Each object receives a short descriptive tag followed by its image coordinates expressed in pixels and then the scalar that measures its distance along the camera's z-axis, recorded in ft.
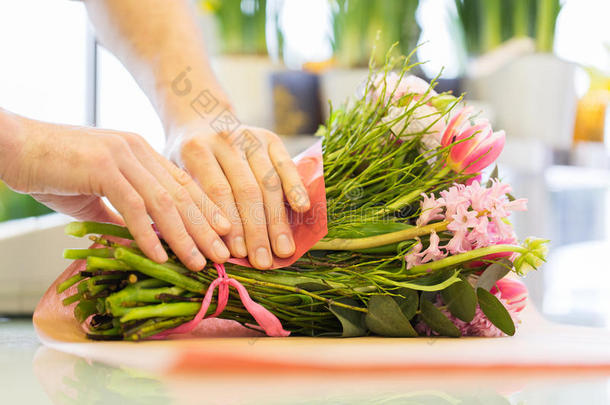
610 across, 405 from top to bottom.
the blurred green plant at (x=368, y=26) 10.69
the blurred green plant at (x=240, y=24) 10.67
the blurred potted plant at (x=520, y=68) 8.70
